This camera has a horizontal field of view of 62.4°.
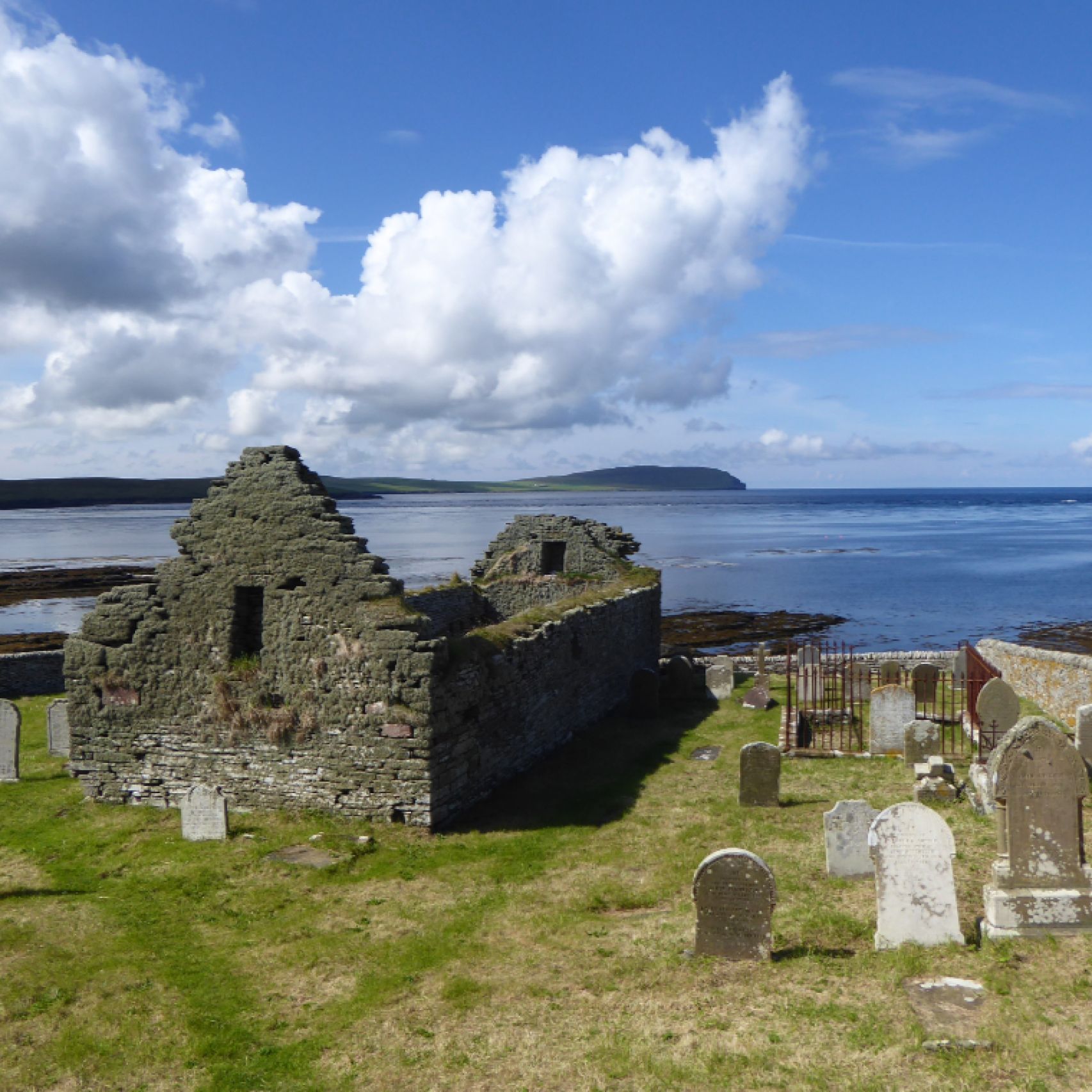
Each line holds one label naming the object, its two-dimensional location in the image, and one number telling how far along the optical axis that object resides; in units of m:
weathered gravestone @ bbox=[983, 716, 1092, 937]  8.16
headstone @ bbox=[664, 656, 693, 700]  23.39
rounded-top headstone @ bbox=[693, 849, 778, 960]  8.22
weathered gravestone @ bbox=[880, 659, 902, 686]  23.09
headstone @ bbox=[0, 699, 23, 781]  15.56
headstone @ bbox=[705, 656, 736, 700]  23.59
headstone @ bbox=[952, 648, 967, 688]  23.47
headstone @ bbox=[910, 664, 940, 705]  20.42
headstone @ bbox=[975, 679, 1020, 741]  15.96
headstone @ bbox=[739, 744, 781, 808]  13.31
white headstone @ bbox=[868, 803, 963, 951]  8.24
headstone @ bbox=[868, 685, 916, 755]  16.45
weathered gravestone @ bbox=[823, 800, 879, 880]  10.17
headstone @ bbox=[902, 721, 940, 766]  15.38
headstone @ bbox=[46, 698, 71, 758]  17.23
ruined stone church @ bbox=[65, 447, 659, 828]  12.76
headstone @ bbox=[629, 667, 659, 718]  21.52
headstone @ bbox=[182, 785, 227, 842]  12.40
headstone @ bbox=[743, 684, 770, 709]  21.84
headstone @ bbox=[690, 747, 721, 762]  17.00
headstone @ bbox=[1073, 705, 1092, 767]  13.55
